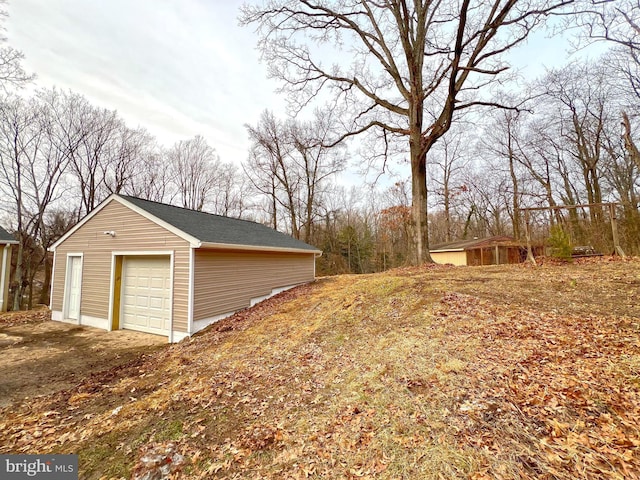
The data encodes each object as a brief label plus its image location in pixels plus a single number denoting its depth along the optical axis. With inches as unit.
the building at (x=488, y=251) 751.1
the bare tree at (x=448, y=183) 995.9
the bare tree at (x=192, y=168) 895.7
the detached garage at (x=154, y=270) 281.9
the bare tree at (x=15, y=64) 329.7
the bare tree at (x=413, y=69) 384.5
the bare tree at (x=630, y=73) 416.8
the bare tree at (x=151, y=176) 798.5
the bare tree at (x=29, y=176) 566.6
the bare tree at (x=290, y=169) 895.7
